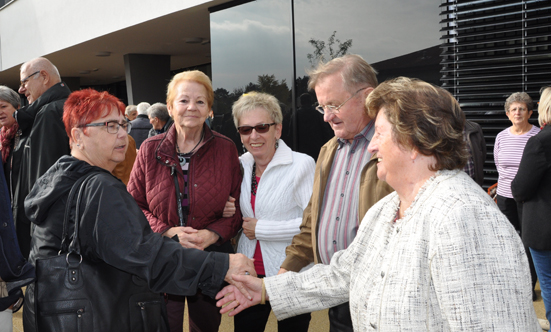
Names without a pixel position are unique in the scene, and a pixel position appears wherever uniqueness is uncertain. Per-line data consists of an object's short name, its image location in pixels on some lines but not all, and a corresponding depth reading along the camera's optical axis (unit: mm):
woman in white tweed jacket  1276
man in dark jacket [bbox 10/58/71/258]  3668
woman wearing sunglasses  2955
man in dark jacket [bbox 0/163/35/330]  2062
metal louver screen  5020
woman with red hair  1858
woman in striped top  4824
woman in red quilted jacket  2910
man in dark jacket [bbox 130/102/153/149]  7633
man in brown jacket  2344
